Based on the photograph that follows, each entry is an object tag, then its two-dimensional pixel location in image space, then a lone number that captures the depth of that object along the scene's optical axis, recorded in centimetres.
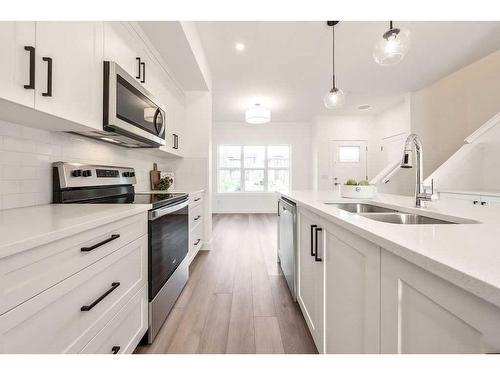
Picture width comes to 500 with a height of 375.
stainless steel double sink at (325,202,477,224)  103
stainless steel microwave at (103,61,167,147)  142
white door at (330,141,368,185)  619
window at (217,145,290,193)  680
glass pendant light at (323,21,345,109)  251
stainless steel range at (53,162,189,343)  142
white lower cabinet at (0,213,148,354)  61
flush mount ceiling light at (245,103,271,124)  450
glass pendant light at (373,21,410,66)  160
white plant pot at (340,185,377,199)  175
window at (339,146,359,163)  621
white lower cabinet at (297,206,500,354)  40
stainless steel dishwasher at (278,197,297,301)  178
